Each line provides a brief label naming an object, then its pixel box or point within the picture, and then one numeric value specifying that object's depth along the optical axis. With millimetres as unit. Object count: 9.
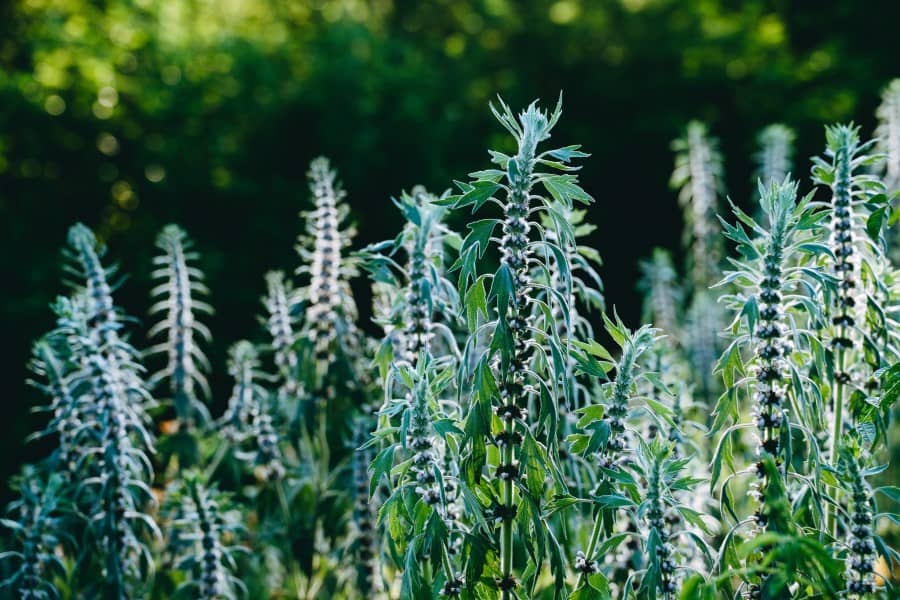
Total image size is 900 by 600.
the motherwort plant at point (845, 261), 2783
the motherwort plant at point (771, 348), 2373
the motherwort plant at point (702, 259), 5535
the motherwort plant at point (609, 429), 2395
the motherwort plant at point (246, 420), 3975
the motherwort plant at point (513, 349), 2316
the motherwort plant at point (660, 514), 2328
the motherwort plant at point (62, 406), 3592
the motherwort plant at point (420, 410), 2424
